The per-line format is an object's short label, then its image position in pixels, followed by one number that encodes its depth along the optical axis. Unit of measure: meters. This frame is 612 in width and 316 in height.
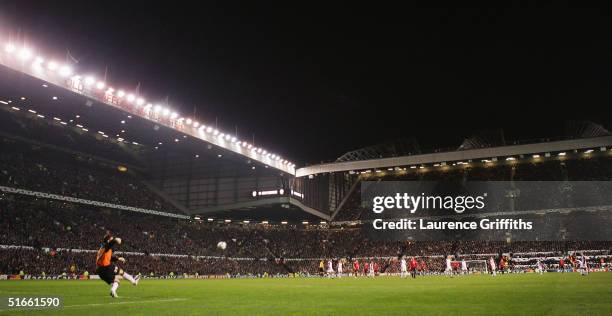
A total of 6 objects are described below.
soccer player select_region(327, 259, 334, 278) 49.73
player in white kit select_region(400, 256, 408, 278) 41.47
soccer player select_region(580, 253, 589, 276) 31.23
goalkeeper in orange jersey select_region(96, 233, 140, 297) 12.51
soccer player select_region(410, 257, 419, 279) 36.81
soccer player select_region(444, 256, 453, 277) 43.43
